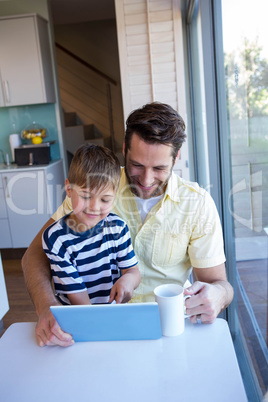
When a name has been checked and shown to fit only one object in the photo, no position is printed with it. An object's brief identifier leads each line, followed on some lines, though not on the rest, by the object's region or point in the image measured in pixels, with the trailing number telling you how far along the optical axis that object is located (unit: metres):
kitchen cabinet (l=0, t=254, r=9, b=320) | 2.64
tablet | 0.89
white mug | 0.94
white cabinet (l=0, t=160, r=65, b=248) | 4.01
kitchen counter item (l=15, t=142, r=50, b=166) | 4.25
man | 1.31
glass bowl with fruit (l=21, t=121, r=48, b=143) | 4.48
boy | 1.13
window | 1.16
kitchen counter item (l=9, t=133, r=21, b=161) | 4.49
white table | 0.79
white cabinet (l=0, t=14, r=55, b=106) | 4.11
